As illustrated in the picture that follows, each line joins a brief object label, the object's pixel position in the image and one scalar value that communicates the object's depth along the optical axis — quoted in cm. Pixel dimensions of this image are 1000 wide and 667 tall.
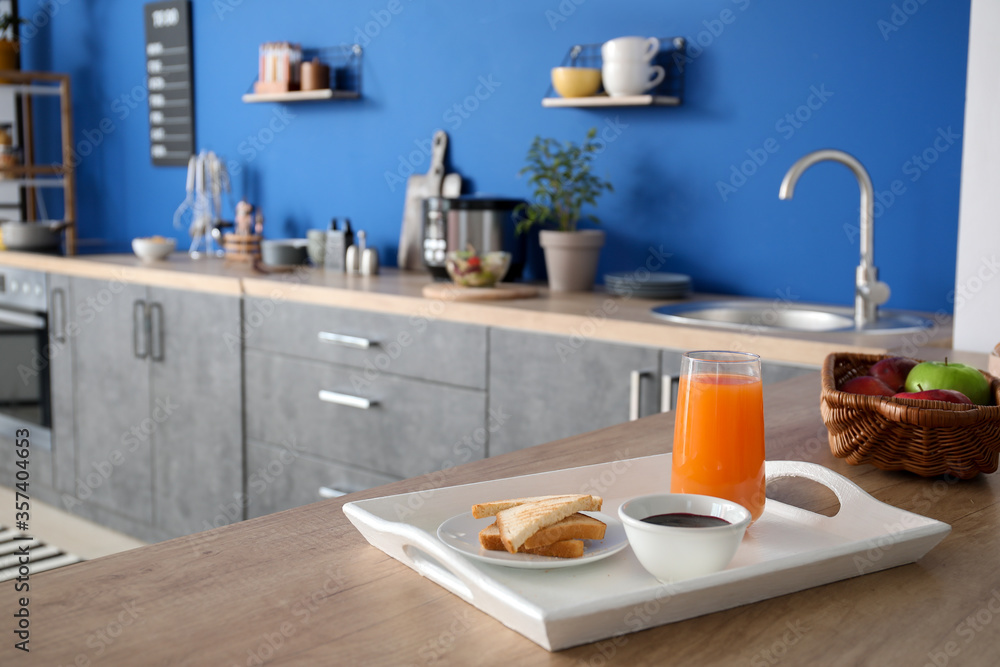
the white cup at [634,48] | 269
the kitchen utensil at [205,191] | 397
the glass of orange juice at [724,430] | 94
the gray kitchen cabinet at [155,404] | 317
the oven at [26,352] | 371
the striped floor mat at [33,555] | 313
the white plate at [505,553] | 80
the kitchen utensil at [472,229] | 296
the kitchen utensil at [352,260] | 325
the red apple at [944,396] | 113
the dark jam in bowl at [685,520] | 81
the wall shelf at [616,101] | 268
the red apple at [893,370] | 126
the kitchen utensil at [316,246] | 343
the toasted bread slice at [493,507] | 87
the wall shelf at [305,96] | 342
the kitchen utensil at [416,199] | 331
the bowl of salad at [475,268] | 279
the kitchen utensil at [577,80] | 280
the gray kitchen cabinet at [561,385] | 223
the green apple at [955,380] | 118
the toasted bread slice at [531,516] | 81
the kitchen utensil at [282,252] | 333
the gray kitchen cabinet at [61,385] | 362
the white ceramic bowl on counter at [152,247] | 360
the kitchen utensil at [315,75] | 351
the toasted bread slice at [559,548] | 81
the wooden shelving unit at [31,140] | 424
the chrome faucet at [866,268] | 220
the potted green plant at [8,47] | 443
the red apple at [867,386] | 120
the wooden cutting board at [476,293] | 261
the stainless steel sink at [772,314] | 240
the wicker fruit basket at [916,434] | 108
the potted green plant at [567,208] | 279
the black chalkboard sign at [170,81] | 411
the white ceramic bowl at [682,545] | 77
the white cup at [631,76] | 270
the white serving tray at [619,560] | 72
